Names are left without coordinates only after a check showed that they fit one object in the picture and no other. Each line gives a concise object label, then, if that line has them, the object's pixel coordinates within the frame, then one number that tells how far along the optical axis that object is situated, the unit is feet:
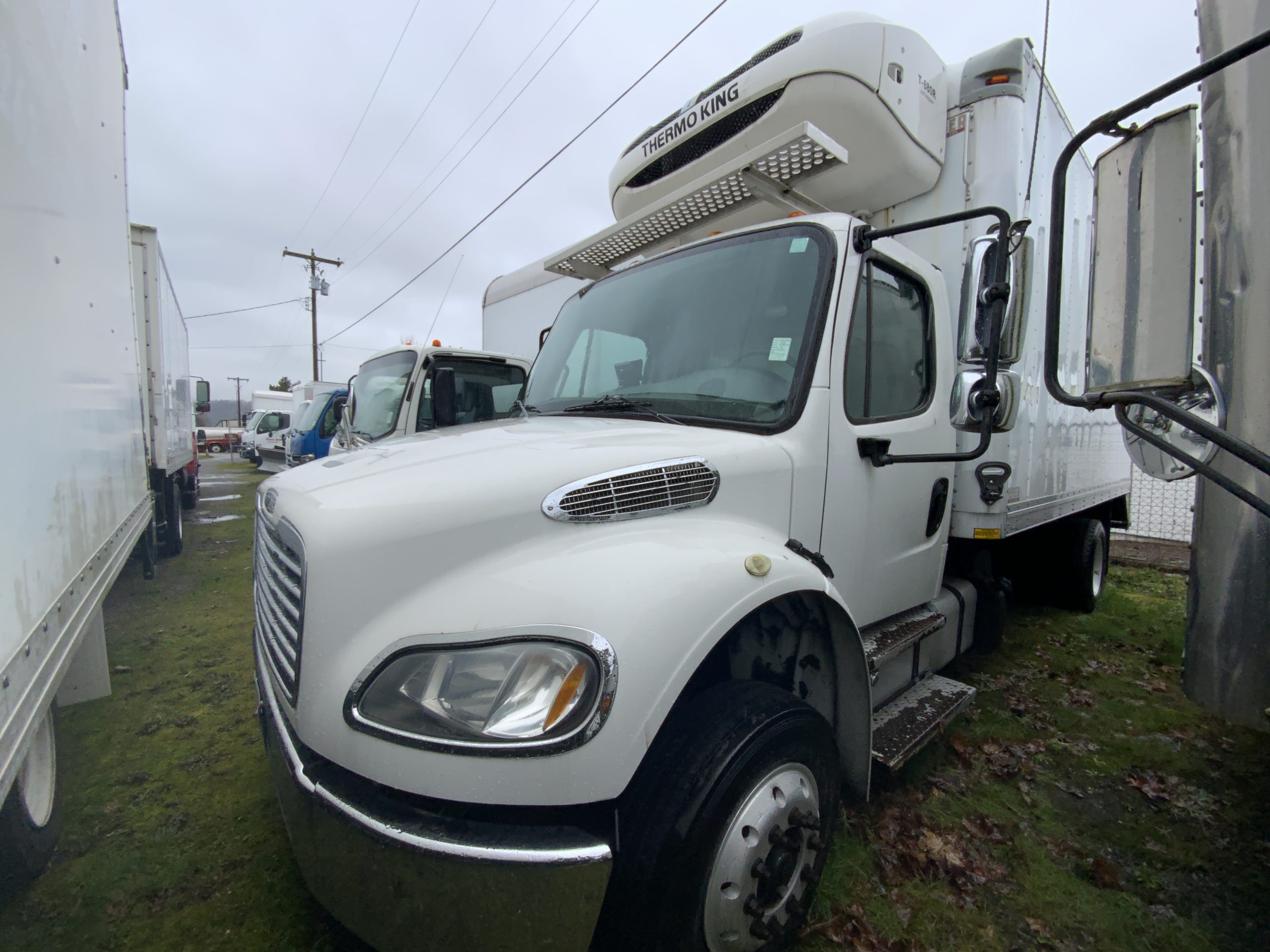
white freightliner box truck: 4.59
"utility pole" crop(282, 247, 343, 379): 105.70
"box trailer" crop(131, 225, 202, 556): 22.79
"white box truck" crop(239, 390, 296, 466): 77.82
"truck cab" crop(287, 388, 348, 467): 35.19
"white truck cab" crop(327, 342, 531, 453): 21.61
